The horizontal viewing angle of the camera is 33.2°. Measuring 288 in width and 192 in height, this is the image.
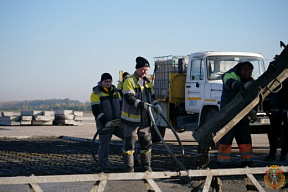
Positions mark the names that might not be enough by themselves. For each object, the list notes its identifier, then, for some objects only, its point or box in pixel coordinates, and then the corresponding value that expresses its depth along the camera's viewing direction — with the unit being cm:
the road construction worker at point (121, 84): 895
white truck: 1239
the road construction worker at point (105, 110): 852
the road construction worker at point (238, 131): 733
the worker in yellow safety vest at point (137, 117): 747
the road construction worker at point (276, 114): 926
